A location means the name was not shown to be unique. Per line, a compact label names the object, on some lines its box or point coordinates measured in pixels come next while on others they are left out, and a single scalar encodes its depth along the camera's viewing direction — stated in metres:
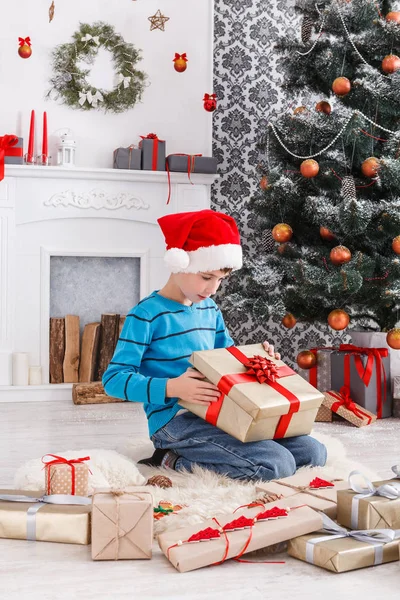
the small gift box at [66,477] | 1.83
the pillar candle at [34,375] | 4.02
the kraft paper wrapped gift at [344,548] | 1.55
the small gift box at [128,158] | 4.12
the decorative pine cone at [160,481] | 2.08
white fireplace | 4.02
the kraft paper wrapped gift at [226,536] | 1.54
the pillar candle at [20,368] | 3.98
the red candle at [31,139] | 4.06
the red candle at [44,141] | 4.05
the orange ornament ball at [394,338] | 3.34
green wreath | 4.15
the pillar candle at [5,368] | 3.99
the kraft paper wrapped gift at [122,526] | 1.58
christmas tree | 3.43
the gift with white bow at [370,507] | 1.67
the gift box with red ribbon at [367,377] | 3.52
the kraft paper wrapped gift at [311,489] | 1.77
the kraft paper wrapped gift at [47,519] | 1.71
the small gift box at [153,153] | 4.15
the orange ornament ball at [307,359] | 3.72
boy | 2.15
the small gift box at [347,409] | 3.35
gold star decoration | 4.25
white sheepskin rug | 1.83
